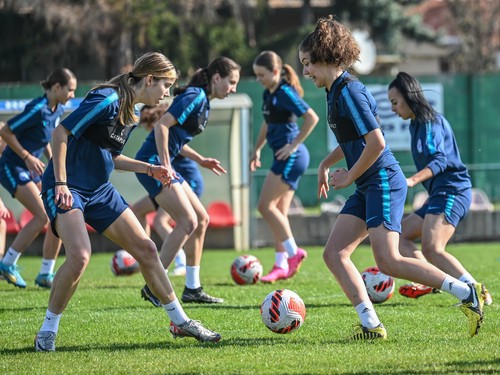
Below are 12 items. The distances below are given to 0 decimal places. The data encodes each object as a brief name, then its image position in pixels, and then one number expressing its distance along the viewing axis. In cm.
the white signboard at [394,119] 3841
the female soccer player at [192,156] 1764
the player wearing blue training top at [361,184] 1294
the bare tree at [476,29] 7519
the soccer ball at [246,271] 2069
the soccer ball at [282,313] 1395
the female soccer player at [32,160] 2011
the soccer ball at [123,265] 2289
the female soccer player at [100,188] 1289
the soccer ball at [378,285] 1712
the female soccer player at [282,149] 2105
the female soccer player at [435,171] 1619
